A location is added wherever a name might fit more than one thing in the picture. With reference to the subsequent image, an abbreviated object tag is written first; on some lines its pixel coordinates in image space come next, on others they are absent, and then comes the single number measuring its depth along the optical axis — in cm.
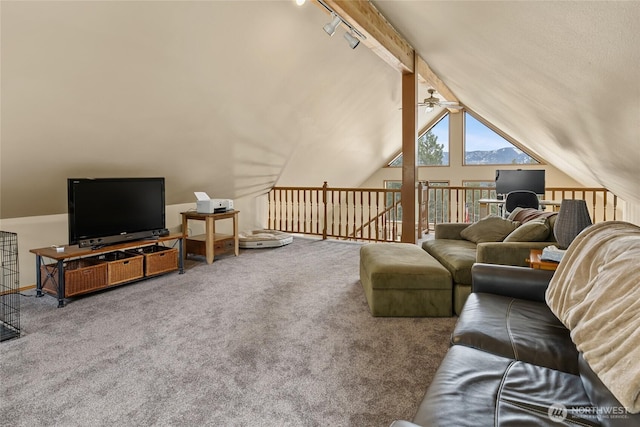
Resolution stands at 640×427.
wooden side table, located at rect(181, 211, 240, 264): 463
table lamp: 232
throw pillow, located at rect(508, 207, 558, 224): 318
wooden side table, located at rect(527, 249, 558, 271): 220
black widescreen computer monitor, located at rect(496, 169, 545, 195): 562
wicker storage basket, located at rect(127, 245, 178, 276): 382
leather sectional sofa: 106
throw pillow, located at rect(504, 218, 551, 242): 288
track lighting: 317
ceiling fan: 558
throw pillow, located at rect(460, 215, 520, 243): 350
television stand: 310
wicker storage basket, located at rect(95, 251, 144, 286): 345
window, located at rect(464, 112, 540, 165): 838
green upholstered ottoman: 280
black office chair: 485
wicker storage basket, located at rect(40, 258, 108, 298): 313
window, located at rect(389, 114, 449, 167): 904
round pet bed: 553
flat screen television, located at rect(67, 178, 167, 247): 333
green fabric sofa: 274
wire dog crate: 288
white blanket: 101
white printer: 467
